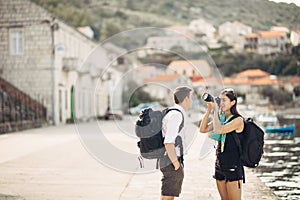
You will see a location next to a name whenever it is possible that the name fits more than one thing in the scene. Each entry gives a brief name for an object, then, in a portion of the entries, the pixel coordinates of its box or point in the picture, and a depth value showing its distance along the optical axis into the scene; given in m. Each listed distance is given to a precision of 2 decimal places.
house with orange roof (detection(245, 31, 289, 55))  79.34
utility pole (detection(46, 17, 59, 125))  35.62
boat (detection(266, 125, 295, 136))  34.28
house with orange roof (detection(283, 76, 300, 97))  79.88
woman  6.02
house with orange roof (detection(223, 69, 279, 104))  93.56
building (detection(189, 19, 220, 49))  127.74
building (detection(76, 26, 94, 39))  71.69
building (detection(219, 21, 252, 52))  114.62
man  5.95
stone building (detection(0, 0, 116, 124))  35.84
